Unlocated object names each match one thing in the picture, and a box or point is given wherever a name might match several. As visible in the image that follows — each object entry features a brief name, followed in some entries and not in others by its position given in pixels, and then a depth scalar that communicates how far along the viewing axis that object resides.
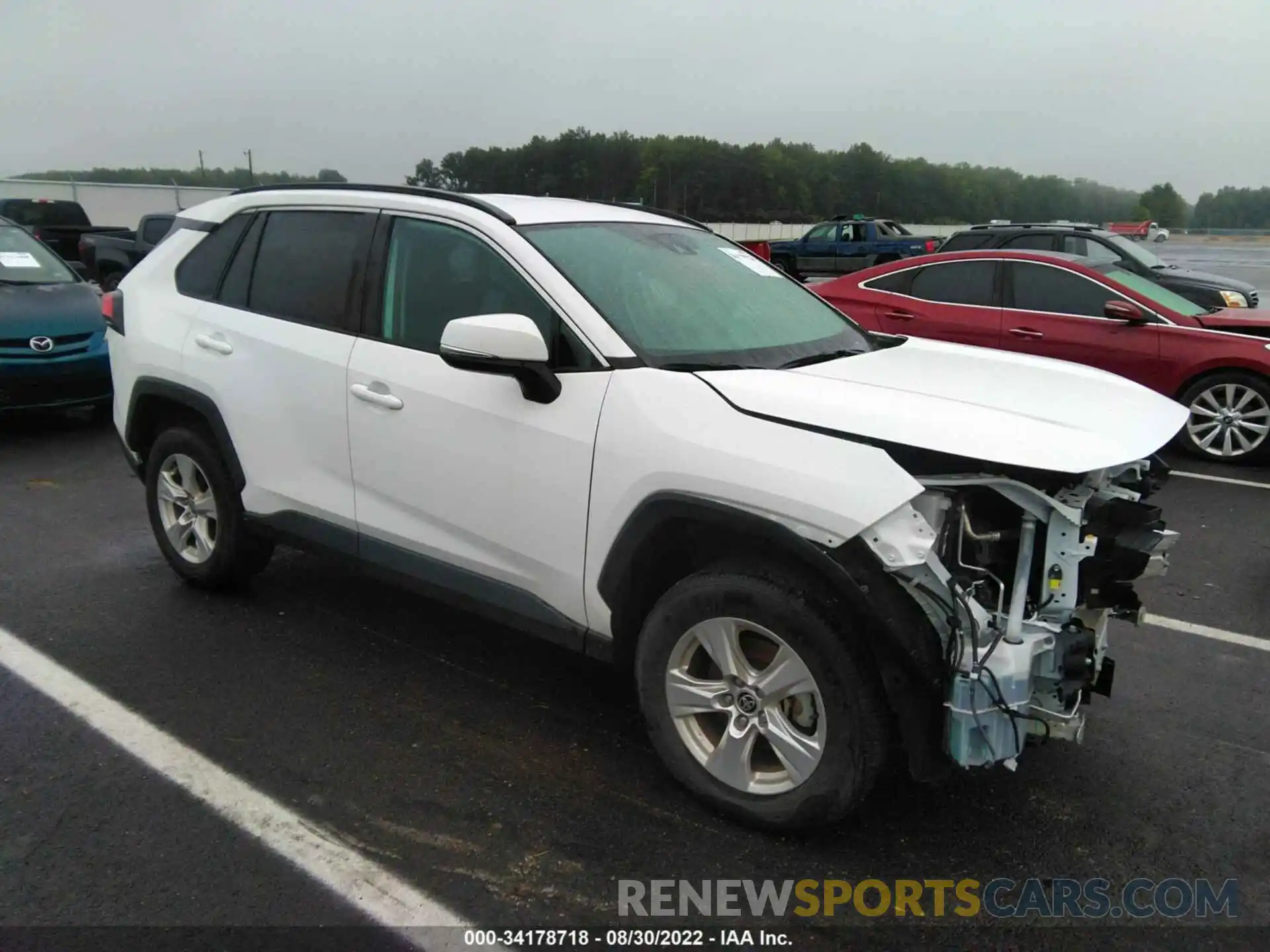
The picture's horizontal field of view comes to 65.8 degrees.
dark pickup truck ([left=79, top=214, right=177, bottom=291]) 10.91
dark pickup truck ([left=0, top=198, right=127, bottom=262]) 19.00
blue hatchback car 7.73
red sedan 7.66
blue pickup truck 26.30
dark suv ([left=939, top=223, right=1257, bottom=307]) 10.39
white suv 2.61
